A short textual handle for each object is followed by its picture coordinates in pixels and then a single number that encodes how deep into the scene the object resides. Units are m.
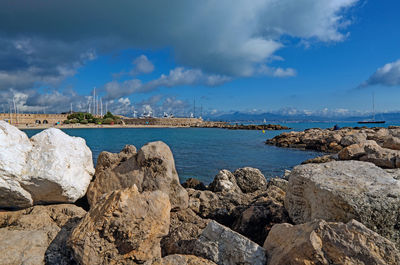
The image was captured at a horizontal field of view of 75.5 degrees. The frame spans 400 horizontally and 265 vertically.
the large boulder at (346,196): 3.31
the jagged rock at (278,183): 8.08
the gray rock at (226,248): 3.06
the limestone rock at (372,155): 7.82
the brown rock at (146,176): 5.18
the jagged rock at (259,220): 4.46
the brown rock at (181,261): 2.96
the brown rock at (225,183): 7.91
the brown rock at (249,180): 8.87
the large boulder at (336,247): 2.59
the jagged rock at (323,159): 12.87
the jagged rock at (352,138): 22.77
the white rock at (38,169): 4.27
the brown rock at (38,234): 3.38
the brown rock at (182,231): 3.72
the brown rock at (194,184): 9.54
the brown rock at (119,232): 3.18
